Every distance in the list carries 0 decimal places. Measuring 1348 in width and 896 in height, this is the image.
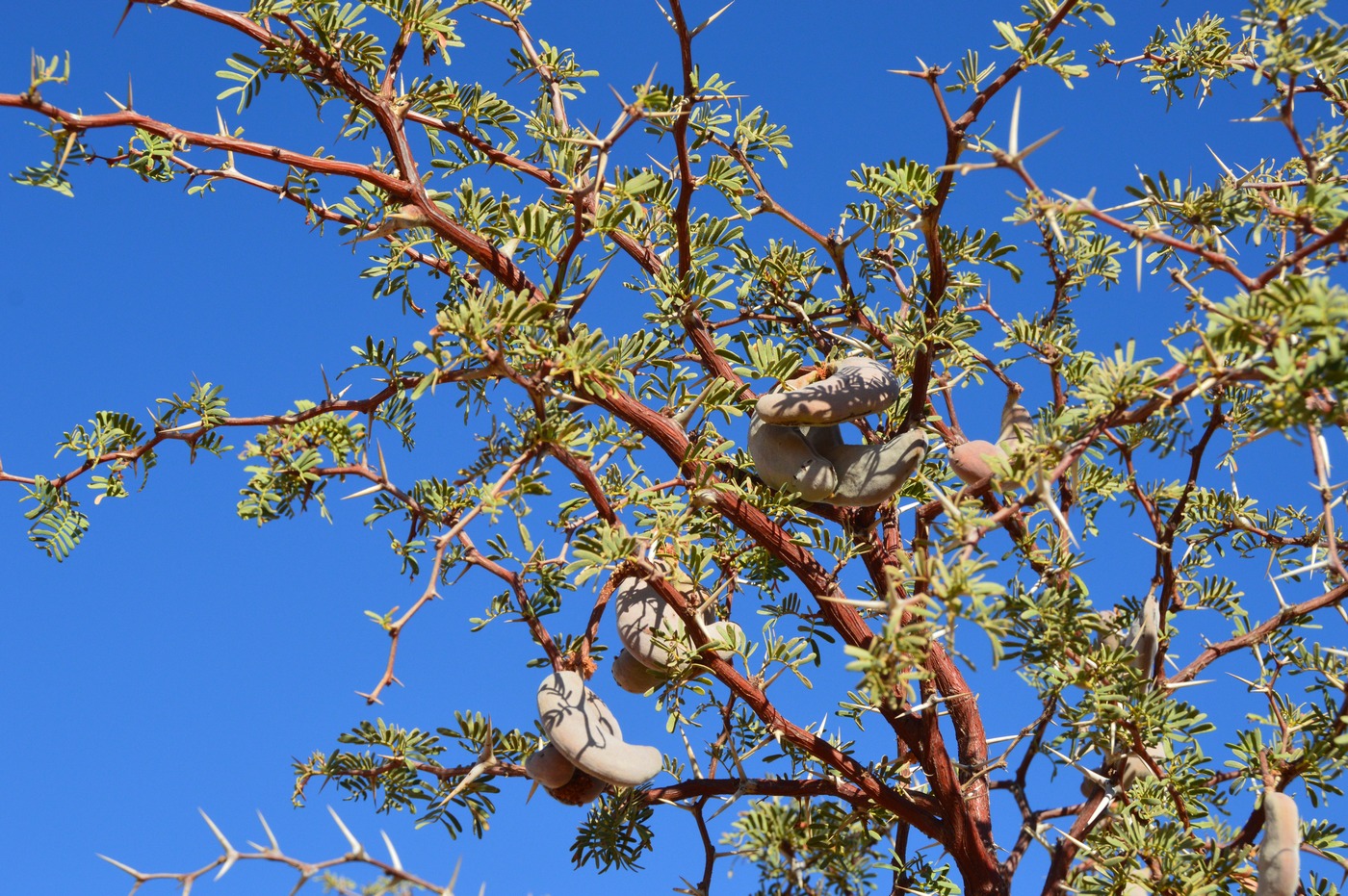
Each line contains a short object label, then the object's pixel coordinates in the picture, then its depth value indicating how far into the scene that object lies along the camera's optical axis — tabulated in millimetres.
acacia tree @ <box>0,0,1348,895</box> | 1959
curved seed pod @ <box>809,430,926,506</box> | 2439
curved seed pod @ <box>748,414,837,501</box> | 2430
